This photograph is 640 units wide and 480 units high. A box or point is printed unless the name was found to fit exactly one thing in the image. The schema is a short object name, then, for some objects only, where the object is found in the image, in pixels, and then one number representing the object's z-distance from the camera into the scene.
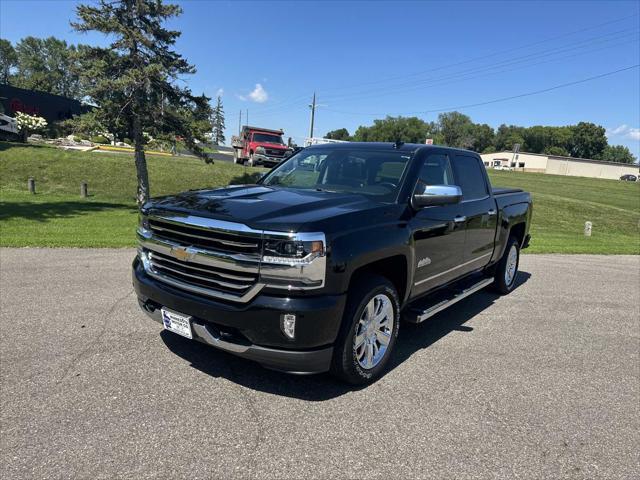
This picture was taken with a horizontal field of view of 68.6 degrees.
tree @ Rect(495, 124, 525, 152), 140.75
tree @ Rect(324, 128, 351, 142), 177.00
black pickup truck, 3.13
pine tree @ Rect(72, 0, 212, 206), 13.24
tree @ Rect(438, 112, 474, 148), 134.25
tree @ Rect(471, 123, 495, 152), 142.06
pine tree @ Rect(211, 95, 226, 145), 113.90
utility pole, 52.38
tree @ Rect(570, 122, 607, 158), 139.50
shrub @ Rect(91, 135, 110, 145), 14.10
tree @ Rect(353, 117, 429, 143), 139.14
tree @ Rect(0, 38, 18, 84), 109.62
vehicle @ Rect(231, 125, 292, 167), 26.09
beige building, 96.19
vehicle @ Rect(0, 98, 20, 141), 27.19
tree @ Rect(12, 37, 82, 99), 80.88
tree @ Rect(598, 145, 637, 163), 142.38
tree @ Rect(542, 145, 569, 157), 136.50
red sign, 30.88
